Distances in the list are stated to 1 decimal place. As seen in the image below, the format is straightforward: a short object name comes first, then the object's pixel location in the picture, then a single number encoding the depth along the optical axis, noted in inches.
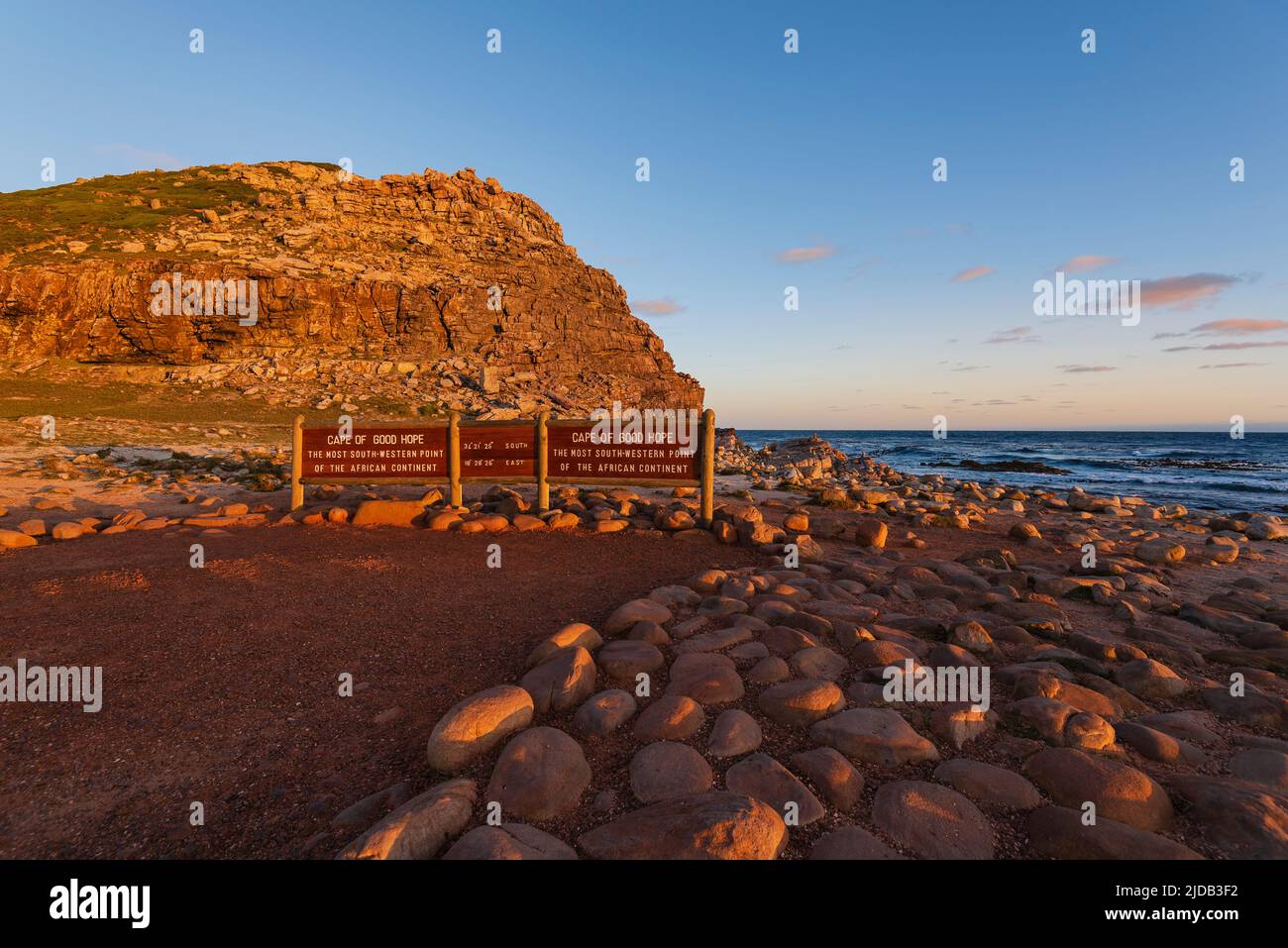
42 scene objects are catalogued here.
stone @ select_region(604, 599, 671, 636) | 194.5
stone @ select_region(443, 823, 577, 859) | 90.9
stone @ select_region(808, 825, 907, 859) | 96.1
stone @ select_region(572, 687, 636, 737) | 133.6
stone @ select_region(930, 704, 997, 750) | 132.0
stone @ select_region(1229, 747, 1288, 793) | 115.4
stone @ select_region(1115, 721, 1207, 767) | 124.6
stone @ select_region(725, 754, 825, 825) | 106.8
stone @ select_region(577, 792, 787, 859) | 94.0
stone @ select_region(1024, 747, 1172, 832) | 105.0
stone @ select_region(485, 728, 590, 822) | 106.8
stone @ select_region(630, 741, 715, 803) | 111.0
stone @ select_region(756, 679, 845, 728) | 139.7
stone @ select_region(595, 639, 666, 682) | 161.9
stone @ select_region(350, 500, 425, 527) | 368.8
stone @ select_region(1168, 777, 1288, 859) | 97.3
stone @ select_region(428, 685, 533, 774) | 120.7
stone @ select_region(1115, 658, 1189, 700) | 158.6
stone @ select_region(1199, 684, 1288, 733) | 144.5
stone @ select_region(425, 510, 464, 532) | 355.6
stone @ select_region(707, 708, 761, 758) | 125.6
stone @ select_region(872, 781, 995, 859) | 98.5
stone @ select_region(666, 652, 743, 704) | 149.6
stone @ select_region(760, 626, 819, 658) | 176.1
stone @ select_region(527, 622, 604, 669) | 168.2
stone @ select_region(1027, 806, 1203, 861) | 96.1
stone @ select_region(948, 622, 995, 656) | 182.5
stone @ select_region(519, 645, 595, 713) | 144.1
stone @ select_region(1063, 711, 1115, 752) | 127.5
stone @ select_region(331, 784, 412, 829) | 102.1
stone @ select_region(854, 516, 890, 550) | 355.9
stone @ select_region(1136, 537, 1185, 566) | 356.5
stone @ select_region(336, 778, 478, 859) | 90.0
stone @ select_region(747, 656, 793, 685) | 159.2
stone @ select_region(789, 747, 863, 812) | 110.2
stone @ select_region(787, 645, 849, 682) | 163.2
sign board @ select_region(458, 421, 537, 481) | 418.9
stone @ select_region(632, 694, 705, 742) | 131.0
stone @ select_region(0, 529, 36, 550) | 284.8
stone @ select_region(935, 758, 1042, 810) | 109.2
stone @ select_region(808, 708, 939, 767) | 123.5
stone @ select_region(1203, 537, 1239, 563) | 365.4
